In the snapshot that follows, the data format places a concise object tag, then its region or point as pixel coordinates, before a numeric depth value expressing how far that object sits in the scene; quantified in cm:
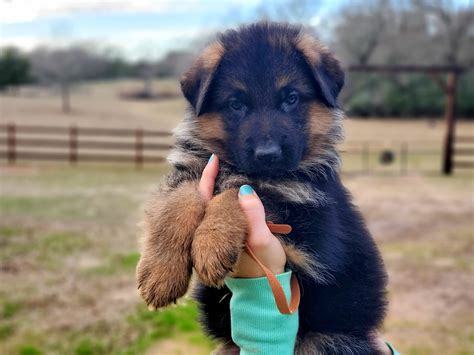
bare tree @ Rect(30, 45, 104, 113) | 3375
